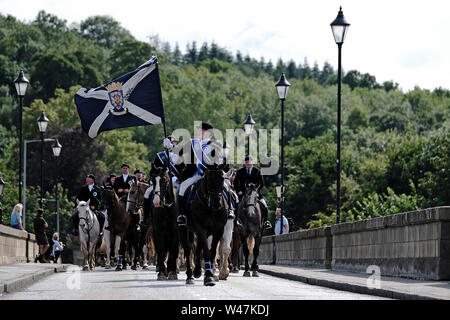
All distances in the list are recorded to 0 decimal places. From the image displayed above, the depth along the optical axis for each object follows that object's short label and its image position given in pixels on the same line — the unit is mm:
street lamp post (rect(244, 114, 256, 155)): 47025
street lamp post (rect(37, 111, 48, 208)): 50750
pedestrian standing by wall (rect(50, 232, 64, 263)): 48741
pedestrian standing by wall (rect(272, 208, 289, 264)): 44641
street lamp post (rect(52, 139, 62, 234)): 57719
